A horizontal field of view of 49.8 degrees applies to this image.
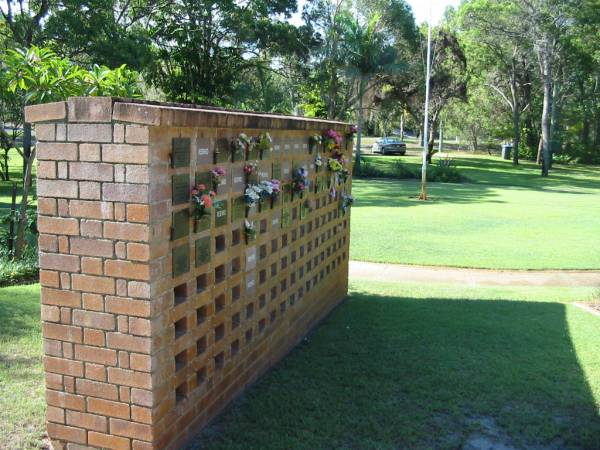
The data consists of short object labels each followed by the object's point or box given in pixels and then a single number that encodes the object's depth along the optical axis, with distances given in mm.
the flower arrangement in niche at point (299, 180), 5574
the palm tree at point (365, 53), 36531
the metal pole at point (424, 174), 23509
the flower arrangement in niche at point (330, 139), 6551
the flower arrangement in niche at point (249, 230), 4559
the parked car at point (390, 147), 53375
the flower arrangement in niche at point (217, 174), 3922
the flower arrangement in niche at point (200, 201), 3664
